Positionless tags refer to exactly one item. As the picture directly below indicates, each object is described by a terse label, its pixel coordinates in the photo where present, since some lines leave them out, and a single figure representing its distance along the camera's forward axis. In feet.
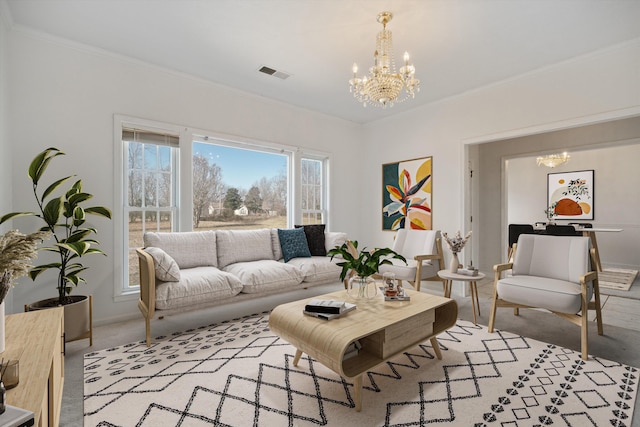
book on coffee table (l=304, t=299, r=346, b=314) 6.61
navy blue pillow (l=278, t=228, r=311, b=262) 13.19
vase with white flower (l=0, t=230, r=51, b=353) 4.01
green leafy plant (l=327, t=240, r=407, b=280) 7.70
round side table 10.61
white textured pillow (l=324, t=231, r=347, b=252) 13.98
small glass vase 7.94
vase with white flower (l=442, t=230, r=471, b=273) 11.34
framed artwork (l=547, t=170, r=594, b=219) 22.50
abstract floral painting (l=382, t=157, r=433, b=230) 15.71
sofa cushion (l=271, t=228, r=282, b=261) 13.41
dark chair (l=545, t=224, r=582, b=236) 16.17
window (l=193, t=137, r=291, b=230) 13.66
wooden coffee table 5.73
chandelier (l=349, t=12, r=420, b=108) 8.70
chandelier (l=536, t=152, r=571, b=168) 21.76
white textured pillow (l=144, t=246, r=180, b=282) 8.82
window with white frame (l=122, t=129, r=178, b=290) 11.35
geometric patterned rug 5.58
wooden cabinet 3.28
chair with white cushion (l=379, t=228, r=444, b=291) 12.23
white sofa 8.84
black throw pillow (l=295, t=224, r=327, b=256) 13.97
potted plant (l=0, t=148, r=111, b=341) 8.04
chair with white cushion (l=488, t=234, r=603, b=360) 8.14
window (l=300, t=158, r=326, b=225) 16.94
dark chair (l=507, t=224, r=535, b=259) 15.89
